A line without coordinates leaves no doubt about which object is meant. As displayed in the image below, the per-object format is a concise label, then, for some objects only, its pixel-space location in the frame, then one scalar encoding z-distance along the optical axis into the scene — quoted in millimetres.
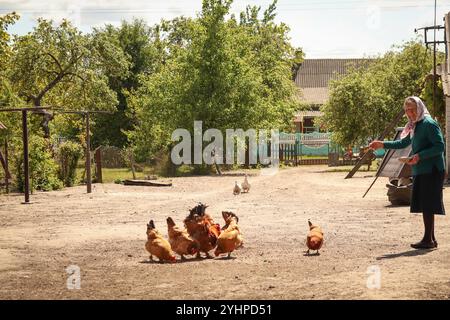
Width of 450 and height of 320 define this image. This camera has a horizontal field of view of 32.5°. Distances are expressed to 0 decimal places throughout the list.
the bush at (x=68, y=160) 28531
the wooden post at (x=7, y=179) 25748
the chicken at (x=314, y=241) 10812
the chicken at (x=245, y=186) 23494
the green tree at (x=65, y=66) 36719
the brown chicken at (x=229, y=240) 10539
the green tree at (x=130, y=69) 49094
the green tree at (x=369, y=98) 38969
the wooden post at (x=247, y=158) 42275
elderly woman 10766
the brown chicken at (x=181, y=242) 10516
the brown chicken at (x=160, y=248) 10344
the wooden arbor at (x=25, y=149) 21297
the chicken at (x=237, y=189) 22997
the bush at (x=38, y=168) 26031
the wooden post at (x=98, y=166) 30266
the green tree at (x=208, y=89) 35781
